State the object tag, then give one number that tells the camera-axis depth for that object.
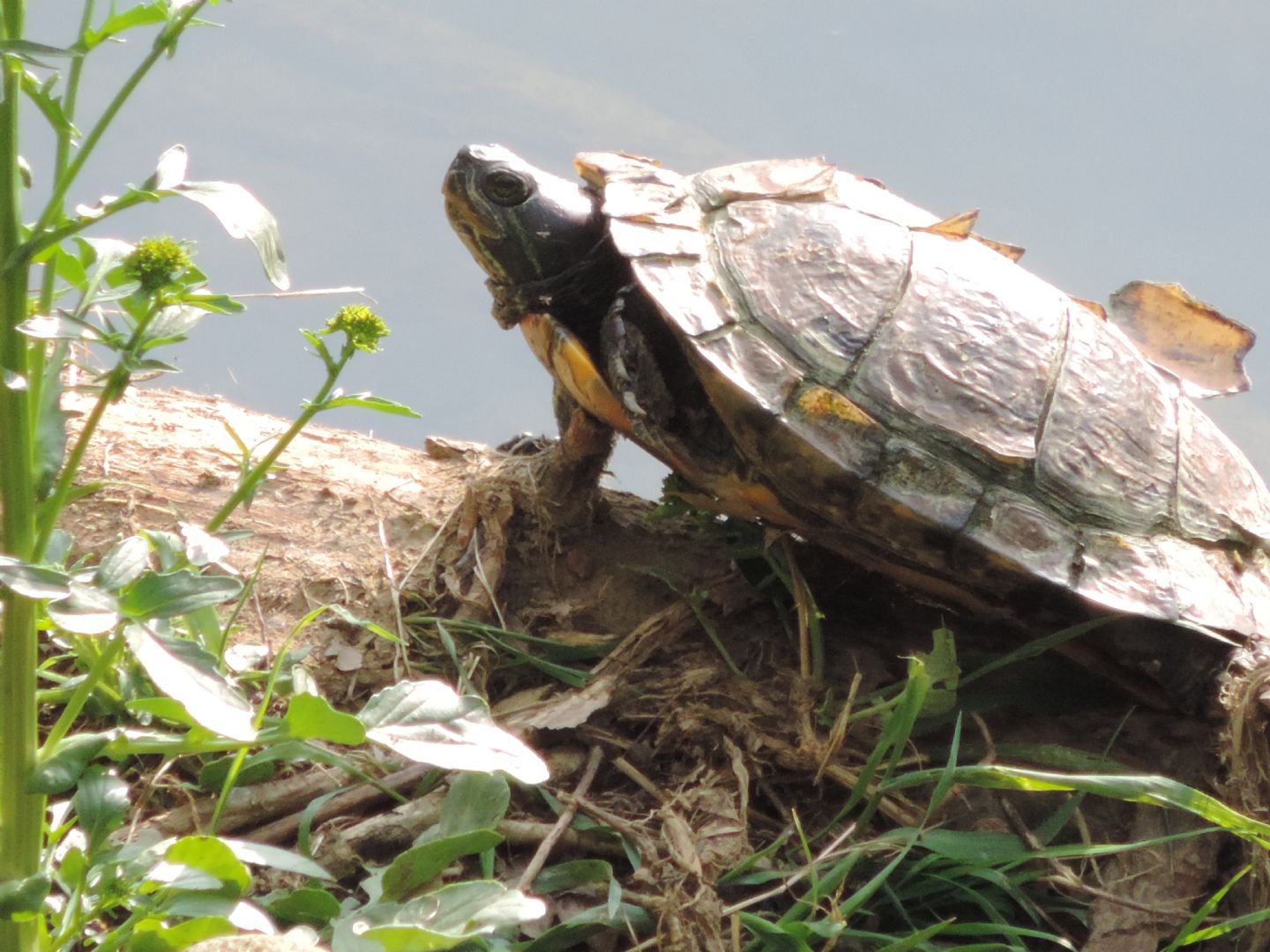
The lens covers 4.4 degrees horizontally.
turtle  3.84
